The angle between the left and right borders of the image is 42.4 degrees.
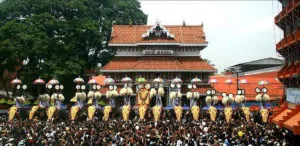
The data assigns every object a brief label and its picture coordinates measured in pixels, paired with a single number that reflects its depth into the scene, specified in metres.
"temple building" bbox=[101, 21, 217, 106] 47.35
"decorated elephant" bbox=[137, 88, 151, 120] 38.91
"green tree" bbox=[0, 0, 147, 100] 45.41
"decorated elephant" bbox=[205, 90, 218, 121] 35.50
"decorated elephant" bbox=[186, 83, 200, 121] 35.62
